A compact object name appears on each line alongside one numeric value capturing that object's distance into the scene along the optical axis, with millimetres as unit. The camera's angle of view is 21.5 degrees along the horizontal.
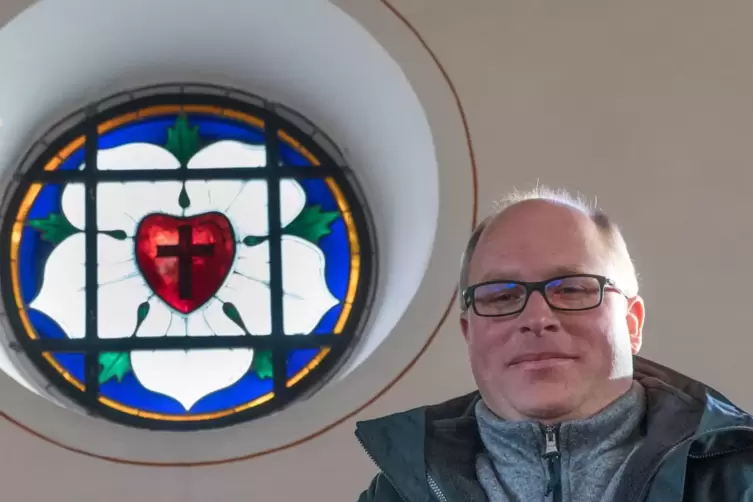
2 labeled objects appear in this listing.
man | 1714
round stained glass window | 2867
